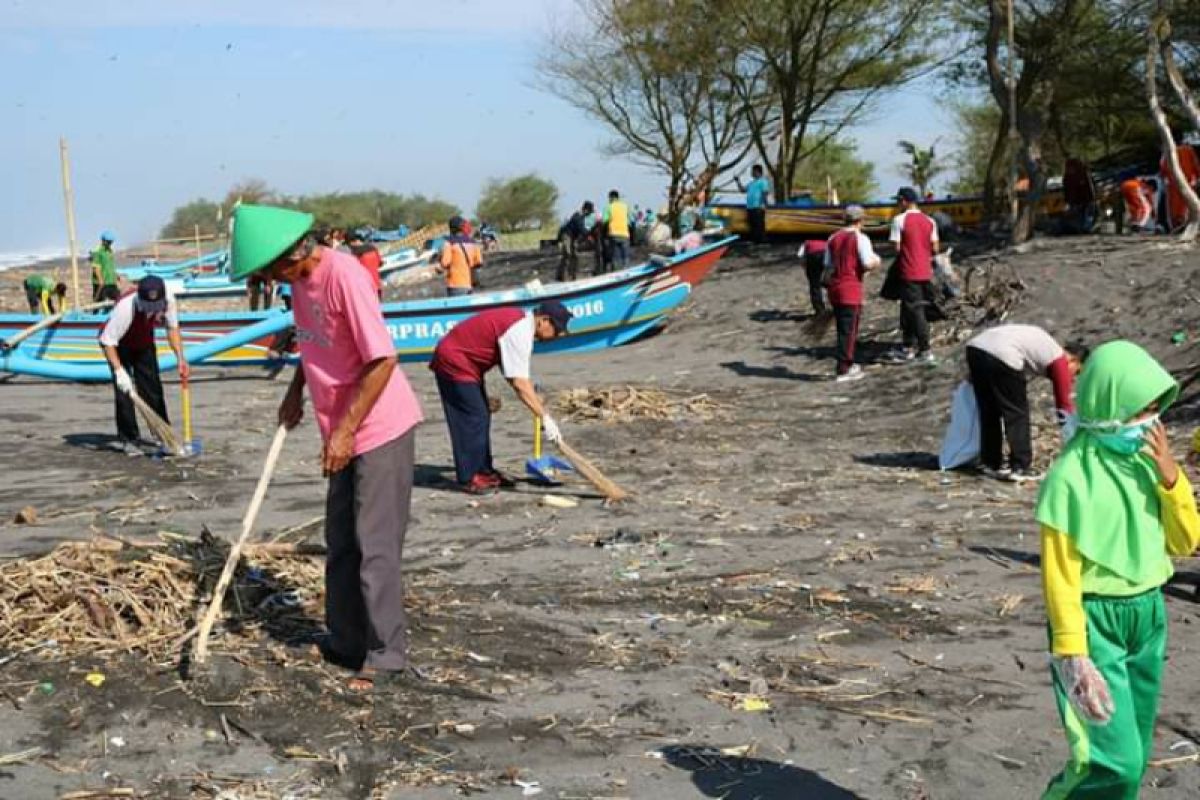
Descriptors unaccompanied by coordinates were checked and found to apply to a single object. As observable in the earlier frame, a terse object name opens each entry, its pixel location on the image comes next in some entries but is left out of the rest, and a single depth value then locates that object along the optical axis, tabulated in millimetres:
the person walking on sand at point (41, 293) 25688
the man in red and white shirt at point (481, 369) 8906
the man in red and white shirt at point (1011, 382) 9031
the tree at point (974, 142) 41156
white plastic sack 9945
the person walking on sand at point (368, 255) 15711
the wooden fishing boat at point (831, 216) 24422
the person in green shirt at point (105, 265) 24375
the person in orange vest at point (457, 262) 19109
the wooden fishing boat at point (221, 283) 30797
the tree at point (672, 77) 28922
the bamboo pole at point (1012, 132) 17422
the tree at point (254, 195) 52559
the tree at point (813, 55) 27141
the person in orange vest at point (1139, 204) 19406
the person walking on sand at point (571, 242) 25812
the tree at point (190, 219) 79125
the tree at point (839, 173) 46666
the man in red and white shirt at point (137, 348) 10734
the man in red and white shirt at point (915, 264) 14859
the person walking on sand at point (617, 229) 24109
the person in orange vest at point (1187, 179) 18609
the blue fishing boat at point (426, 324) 17250
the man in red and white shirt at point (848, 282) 14883
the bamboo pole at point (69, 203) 19844
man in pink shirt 5023
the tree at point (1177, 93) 14477
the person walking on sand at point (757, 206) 25641
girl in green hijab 3469
